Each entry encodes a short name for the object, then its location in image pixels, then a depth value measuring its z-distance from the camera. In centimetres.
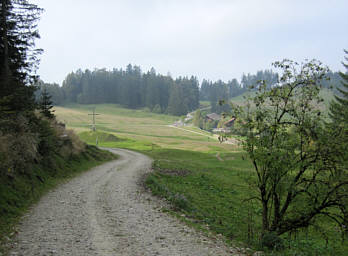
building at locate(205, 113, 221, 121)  15610
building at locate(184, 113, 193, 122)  16566
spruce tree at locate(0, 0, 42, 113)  2028
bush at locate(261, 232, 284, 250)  1092
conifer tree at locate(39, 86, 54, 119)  3046
